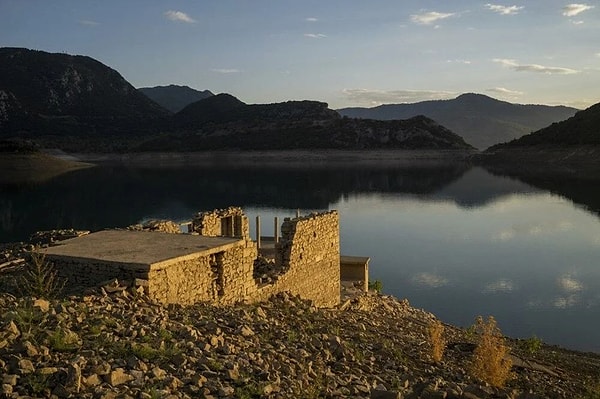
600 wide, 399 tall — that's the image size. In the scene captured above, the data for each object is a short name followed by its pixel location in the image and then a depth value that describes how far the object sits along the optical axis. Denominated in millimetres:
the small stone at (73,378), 4906
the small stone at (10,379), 4837
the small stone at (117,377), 5191
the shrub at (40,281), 7832
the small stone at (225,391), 5465
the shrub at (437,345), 9188
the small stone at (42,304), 6593
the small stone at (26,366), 5062
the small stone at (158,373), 5504
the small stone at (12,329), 5688
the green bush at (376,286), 19562
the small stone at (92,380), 5032
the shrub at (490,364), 8250
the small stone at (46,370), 5070
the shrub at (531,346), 13289
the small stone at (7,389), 4699
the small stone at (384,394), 5749
